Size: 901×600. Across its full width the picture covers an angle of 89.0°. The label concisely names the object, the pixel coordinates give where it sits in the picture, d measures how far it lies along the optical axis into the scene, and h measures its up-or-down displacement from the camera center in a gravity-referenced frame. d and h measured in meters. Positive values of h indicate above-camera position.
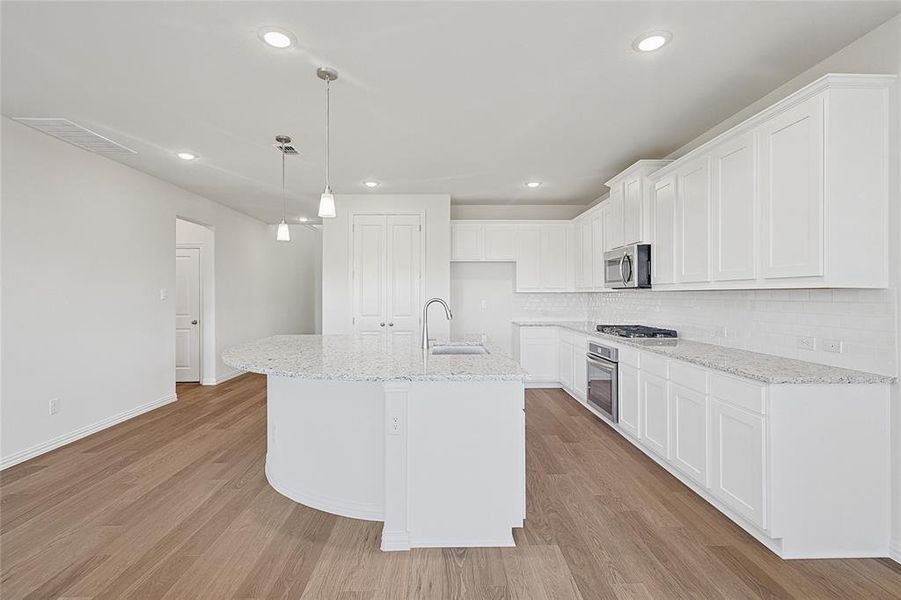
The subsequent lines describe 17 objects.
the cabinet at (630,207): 3.97 +0.88
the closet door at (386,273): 5.73 +0.34
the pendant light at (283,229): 3.74 +0.61
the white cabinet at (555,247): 6.22 +0.73
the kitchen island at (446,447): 2.29 -0.74
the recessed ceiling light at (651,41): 2.27 +1.31
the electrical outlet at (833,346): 2.43 -0.24
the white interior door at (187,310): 6.34 -0.14
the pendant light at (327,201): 2.69 +0.63
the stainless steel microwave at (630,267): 3.96 +0.31
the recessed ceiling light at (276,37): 2.23 +1.31
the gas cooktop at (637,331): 4.02 -0.28
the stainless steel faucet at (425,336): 3.15 -0.25
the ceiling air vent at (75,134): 3.35 +1.30
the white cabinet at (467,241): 6.18 +0.80
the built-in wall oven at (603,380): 4.04 -0.74
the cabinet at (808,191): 2.15 +0.57
